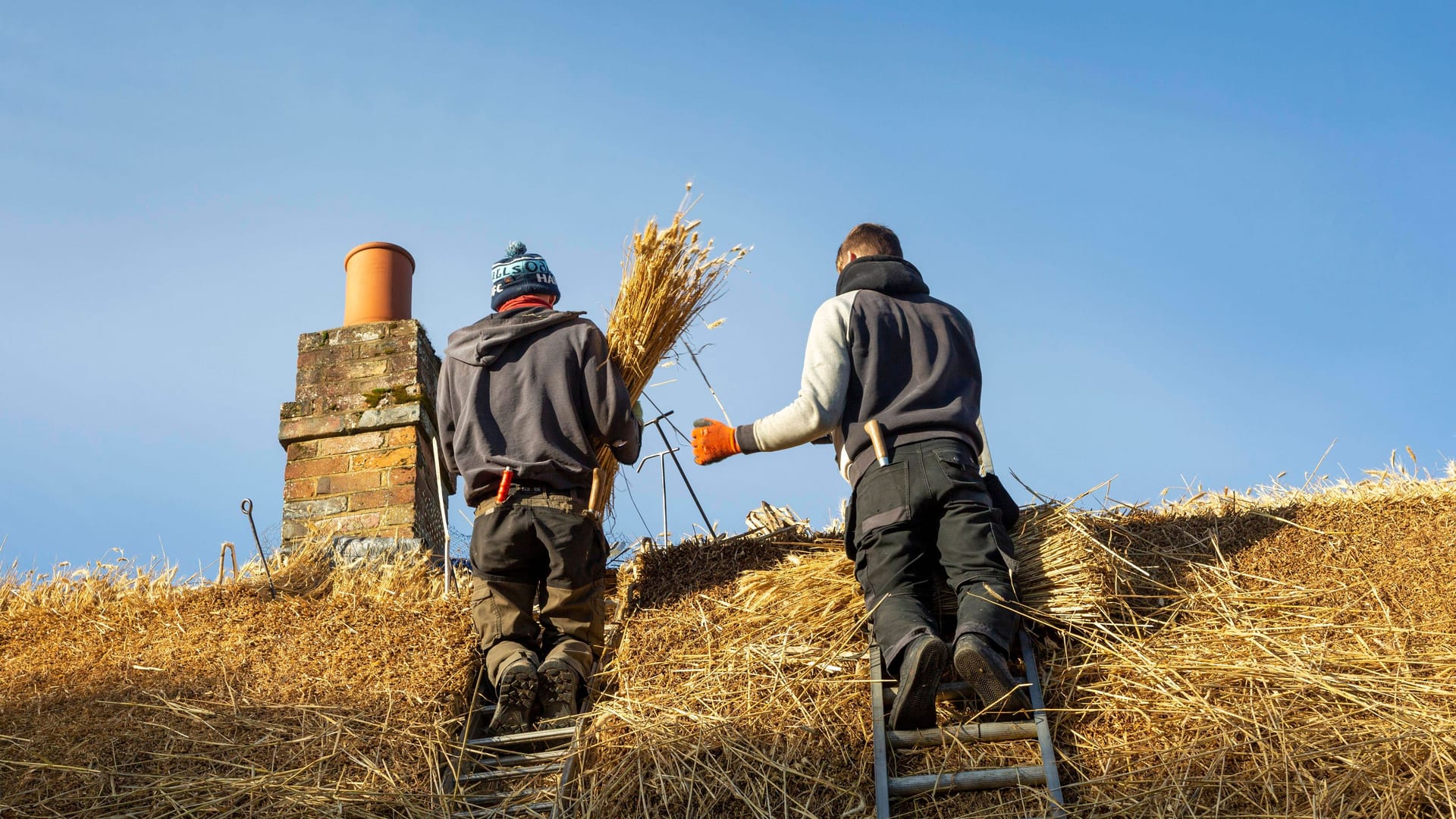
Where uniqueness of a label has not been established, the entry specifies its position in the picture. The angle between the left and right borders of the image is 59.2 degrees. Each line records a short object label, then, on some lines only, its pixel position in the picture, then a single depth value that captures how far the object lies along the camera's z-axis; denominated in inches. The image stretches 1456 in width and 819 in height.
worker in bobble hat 168.9
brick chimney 230.7
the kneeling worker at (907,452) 142.6
